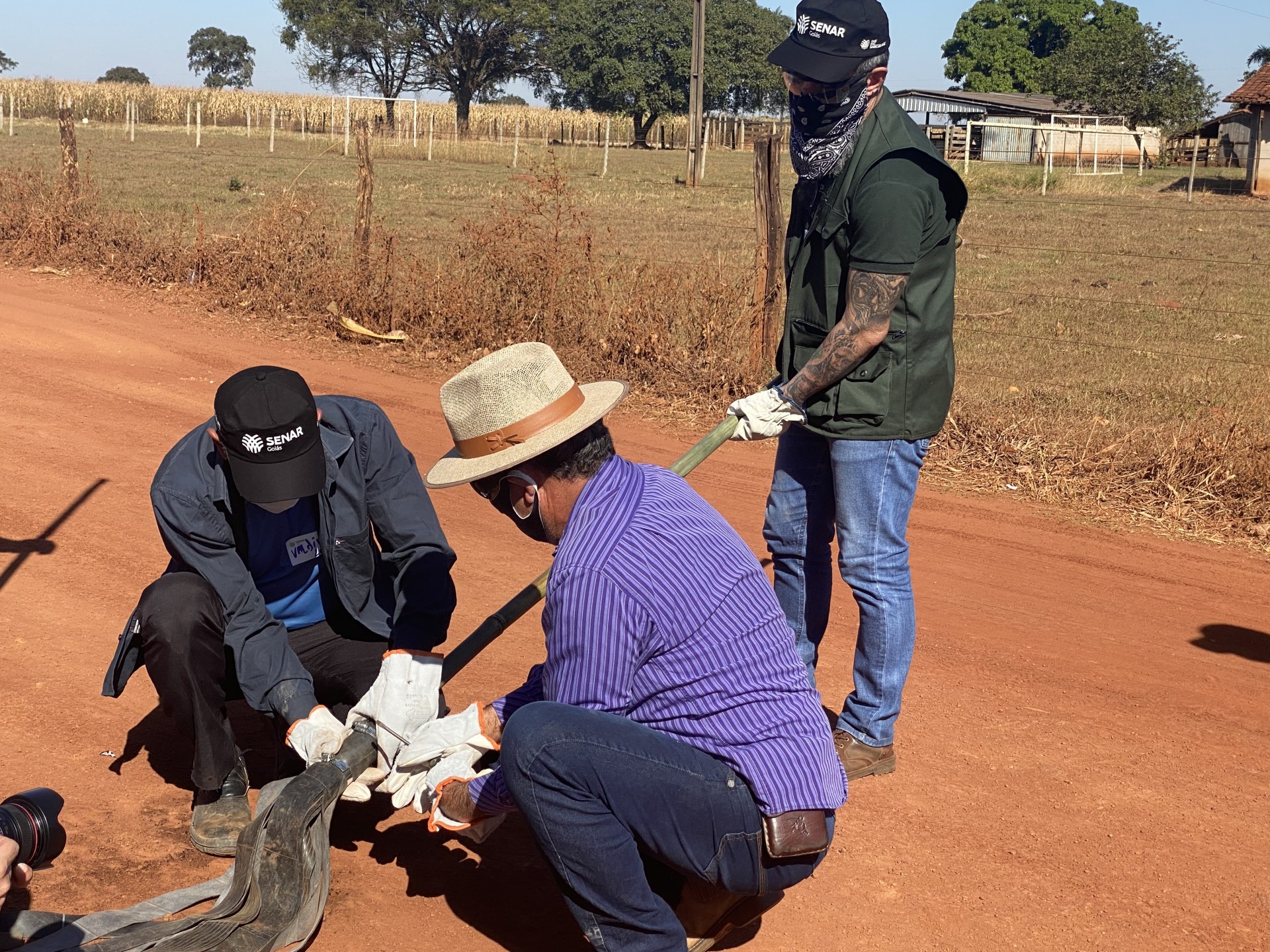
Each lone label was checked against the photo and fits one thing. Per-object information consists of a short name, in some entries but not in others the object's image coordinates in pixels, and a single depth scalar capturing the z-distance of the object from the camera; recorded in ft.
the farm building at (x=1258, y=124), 91.81
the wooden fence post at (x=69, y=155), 41.63
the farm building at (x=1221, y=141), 118.62
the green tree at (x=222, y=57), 424.46
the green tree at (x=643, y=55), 222.48
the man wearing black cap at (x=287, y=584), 10.12
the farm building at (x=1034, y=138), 142.72
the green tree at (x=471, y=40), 227.61
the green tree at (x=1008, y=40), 295.48
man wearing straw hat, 7.73
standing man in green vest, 10.90
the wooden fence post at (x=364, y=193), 32.60
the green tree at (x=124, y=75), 424.46
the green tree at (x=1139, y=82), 160.25
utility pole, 87.81
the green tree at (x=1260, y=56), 308.19
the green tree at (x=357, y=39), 226.79
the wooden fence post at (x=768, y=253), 24.73
